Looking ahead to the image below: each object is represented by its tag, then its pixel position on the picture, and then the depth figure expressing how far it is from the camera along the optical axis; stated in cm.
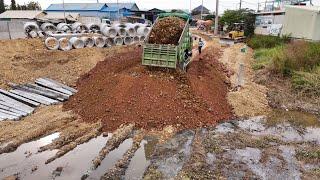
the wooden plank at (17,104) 824
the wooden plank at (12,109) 798
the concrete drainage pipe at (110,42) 1726
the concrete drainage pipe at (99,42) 1653
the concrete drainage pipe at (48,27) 1908
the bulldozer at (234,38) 2146
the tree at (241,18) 2389
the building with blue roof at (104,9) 3682
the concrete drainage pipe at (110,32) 1822
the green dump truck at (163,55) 908
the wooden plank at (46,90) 928
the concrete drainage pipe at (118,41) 1783
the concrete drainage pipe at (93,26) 2003
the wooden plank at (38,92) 922
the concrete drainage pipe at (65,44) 1508
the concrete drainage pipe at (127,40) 1846
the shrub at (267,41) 1701
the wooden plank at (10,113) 782
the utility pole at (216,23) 2613
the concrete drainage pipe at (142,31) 1974
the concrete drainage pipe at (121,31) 1860
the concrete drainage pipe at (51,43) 1475
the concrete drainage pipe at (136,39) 1908
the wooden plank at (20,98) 864
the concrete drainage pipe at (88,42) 1604
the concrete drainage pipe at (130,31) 1898
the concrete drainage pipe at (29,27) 1747
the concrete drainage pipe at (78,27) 1940
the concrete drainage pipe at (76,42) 1548
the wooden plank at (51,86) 964
